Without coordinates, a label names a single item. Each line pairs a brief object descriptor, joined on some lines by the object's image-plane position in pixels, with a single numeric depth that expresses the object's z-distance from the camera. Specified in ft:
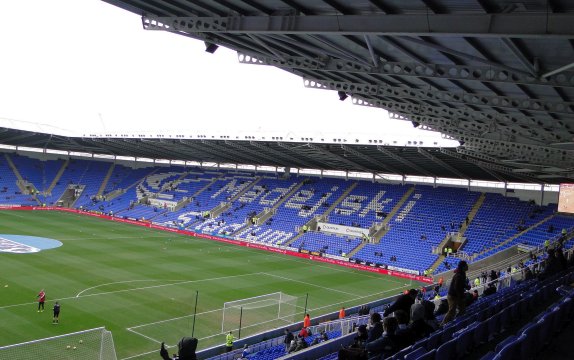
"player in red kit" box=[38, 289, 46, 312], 69.50
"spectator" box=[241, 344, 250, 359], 52.05
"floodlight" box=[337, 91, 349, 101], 63.52
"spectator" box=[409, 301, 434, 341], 26.18
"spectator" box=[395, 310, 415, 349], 25.17
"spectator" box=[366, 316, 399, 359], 25.72
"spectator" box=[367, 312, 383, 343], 29.04
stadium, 33.71
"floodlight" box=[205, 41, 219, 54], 45.83
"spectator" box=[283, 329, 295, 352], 56.06
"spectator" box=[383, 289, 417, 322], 30.35
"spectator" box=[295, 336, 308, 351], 48.21
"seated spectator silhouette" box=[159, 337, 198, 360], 19.13
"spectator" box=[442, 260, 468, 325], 34.92
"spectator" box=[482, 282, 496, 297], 53.93
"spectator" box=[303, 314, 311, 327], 65.77
